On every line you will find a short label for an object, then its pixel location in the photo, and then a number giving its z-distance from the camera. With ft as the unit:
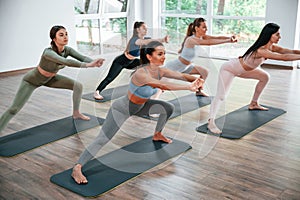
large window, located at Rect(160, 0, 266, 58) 22.40
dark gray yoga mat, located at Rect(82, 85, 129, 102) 9.60
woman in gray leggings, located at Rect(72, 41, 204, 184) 8.66
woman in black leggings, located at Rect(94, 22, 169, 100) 9.64
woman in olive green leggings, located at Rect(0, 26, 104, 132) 11.23
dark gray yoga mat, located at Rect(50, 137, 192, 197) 8.63
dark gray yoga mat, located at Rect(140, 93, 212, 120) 13.94
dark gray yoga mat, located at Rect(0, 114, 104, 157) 10.95
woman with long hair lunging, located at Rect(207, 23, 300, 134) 11.91
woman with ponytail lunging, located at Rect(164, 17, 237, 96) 10.82
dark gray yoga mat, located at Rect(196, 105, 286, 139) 11.88
